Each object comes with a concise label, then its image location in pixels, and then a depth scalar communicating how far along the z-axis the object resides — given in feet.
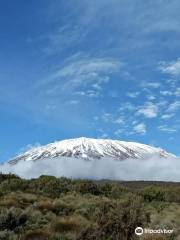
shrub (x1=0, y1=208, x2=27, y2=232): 57.77
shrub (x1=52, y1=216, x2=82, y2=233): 55.83
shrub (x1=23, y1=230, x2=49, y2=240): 51.44
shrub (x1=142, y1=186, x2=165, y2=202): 122.38
